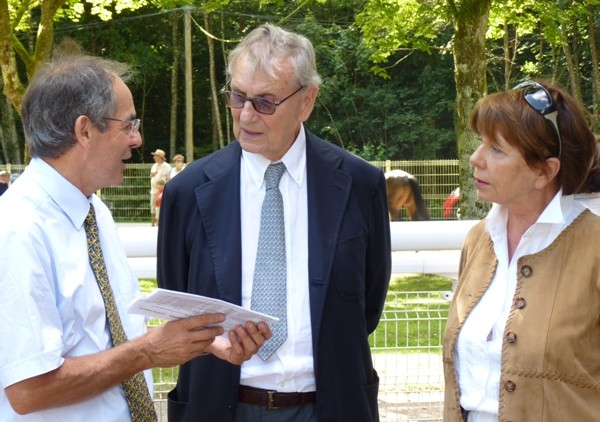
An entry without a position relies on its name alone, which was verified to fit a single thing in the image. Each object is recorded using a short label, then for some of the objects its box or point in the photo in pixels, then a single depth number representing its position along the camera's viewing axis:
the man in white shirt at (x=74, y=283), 2.66
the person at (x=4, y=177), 19.91
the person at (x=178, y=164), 25.89
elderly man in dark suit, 3.46
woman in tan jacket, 3.00
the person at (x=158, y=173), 25.77
